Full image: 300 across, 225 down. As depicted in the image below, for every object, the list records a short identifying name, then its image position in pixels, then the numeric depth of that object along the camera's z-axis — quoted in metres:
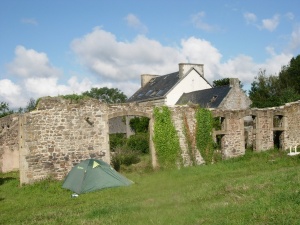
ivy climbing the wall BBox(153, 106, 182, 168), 16.06
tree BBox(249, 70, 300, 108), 43.56
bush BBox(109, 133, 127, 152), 27.16
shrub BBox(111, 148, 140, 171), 18.33
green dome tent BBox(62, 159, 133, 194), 11.77
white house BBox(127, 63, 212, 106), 36.12
